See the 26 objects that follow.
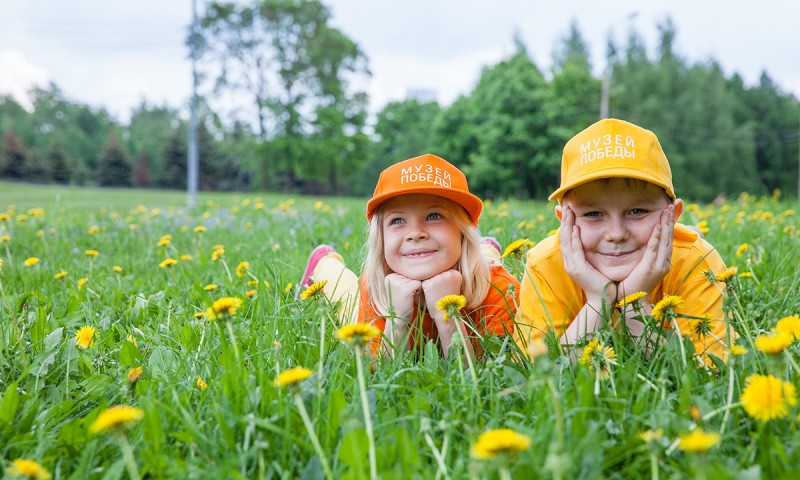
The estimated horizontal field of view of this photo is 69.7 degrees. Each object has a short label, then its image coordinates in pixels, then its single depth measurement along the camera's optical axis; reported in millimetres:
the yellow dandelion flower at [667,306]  1306
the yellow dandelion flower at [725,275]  1481
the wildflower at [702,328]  1407
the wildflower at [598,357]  1181
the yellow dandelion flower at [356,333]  1078
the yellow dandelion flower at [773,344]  927
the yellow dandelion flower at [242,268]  2498
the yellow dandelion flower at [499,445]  764
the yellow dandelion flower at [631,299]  1412
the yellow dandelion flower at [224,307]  1223
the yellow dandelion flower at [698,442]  770
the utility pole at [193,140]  13463
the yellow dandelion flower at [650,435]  944
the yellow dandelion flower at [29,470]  854
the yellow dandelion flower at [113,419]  853
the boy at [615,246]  1643
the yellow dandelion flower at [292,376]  983
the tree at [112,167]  46469
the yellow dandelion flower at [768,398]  932
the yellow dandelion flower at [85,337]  1711
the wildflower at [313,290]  1504
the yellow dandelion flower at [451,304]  1313
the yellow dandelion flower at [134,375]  1258
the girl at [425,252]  1917
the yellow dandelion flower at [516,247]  1849
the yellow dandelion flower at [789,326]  1128
